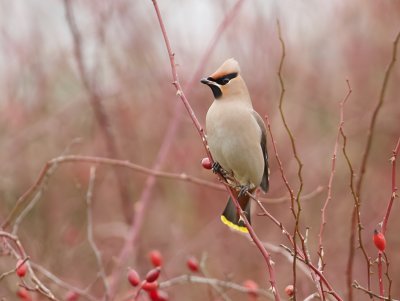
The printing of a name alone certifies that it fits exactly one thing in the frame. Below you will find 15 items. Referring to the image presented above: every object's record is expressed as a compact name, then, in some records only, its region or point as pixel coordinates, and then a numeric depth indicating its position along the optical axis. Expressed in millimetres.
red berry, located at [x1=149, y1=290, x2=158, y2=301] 5893
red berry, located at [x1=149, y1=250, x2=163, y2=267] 6848
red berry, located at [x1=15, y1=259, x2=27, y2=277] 5455
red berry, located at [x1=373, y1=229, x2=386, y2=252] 4551
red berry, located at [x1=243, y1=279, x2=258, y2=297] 6621
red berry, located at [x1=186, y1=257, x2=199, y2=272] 7000
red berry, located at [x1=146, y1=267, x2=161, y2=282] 5531
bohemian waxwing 7348
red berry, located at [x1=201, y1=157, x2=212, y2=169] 5961
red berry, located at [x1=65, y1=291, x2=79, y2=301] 6590
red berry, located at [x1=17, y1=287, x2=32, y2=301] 6297
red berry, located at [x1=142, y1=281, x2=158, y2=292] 5715
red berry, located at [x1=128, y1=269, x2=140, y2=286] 5707
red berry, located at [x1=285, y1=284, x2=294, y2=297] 4727
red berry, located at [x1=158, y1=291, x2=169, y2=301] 6047
